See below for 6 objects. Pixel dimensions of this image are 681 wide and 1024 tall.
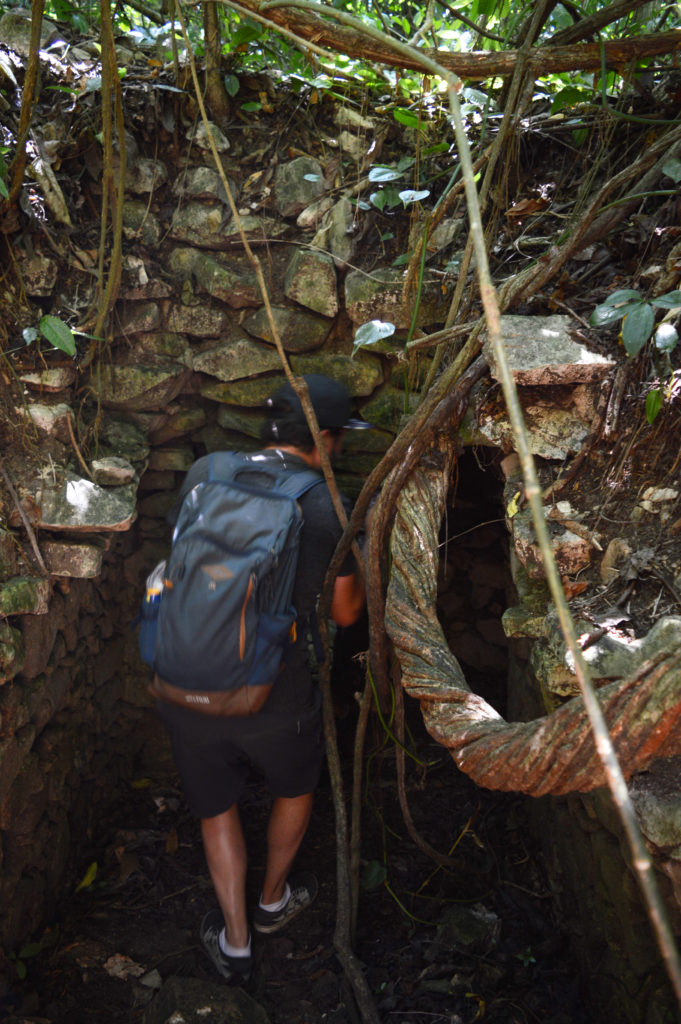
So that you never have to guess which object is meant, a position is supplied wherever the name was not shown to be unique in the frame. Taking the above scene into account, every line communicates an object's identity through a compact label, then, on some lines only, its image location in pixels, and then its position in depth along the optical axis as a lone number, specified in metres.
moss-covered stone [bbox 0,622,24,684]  2.14
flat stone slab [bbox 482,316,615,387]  1.78
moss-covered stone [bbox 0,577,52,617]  2.16
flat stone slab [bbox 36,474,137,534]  2.31
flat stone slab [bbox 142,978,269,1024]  2.09
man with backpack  1.96
